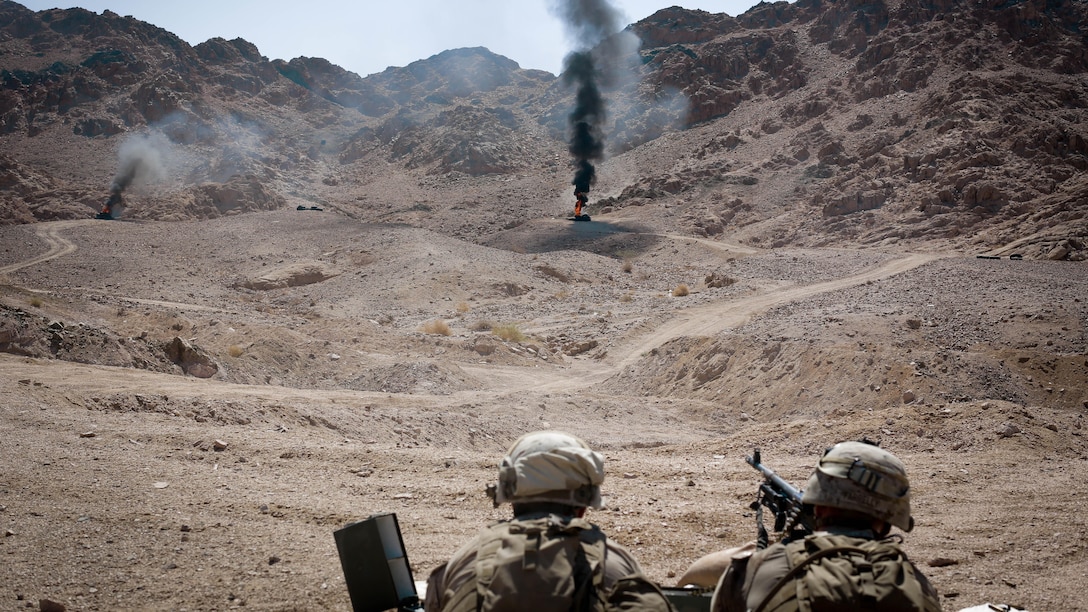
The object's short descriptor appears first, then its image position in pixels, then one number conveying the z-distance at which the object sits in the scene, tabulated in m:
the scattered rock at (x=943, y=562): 5.12
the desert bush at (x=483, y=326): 22.97
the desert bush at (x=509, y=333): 20.48
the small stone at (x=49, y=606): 4.24
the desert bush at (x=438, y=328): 21.83
